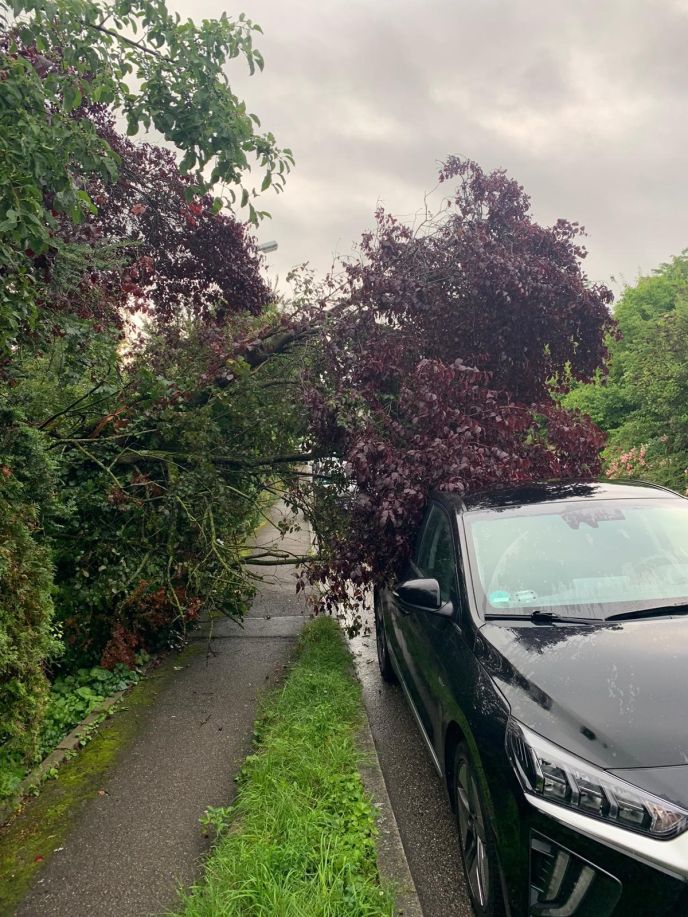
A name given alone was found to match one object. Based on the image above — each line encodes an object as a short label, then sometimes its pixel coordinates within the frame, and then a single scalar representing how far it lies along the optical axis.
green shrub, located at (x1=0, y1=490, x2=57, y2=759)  3.50
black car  1.81
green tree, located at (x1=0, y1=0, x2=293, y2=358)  3.53
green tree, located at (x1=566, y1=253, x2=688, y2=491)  13.23
